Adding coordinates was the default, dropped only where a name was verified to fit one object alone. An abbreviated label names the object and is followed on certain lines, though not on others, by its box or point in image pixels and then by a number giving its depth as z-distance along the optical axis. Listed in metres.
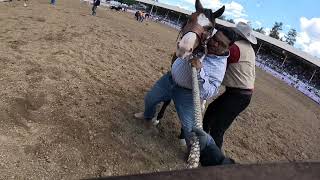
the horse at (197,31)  2.02
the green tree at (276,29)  59.63
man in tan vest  2.91
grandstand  18.02
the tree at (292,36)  64.70
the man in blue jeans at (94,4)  15.40
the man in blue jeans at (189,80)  2.53
